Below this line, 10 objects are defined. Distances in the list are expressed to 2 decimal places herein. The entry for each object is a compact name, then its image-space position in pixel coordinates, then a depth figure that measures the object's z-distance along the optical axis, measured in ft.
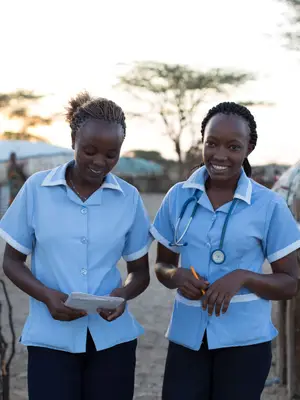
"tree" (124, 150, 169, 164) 126.52
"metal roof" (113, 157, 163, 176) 105.70
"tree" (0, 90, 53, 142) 91.81
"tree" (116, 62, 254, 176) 85.61
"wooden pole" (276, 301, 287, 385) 12.37
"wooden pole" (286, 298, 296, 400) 11.16
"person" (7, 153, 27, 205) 41.36
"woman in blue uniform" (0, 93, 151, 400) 6.48
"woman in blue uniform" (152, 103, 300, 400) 6.52
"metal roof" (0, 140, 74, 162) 52.49
